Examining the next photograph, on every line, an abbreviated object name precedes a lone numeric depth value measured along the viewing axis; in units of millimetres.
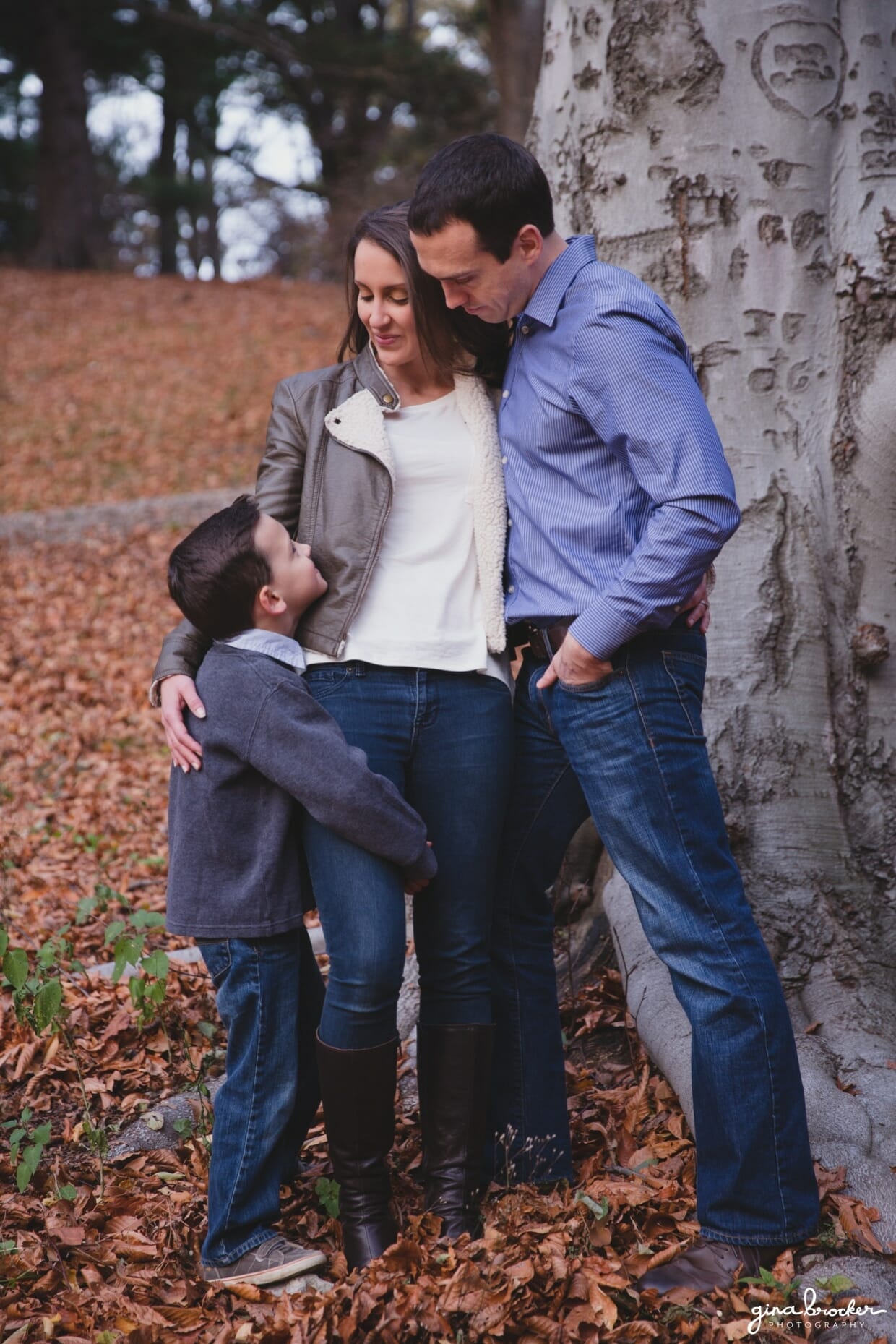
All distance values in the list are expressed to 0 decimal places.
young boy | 2570
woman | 2574
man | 2342
